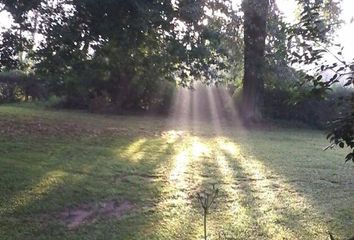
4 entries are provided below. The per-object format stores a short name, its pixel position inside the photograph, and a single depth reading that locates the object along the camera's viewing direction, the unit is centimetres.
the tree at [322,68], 261
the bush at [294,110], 1770
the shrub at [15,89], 2289
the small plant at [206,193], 633
